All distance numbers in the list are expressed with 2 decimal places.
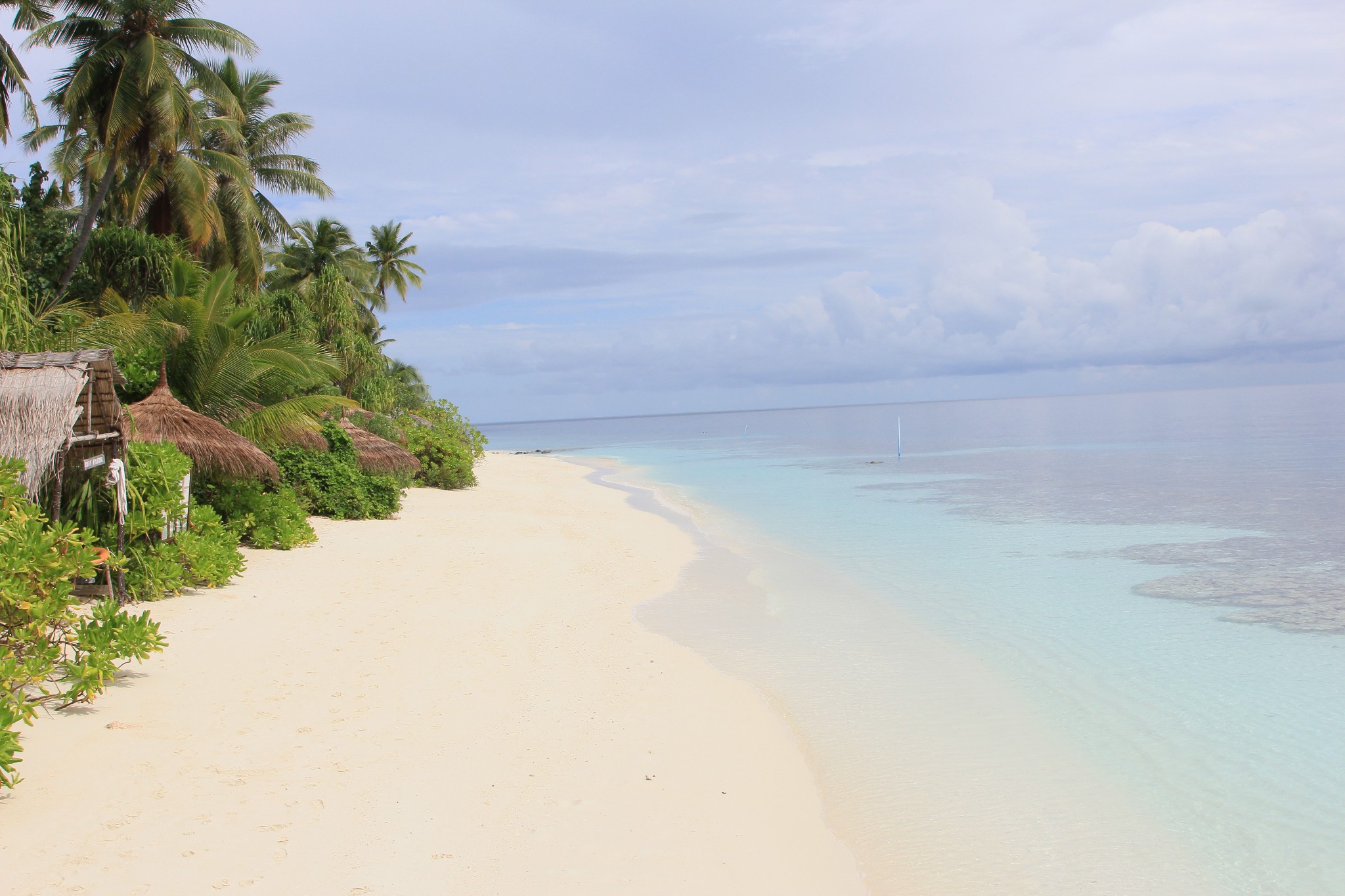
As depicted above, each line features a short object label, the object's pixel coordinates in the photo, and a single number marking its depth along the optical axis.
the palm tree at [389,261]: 37.97
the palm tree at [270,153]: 23.36
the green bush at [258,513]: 10.32
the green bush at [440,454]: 21.68
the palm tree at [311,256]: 29.39
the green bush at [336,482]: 13.73
